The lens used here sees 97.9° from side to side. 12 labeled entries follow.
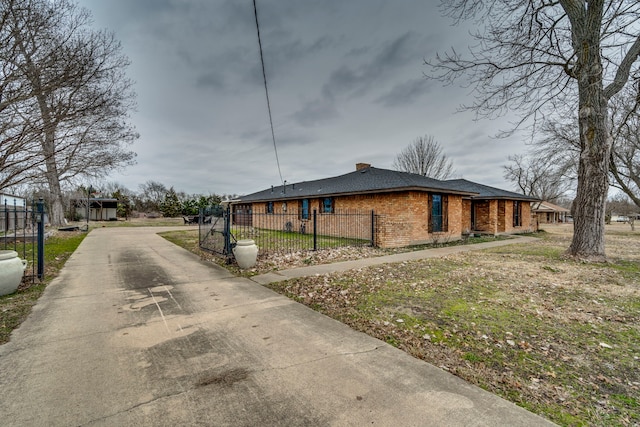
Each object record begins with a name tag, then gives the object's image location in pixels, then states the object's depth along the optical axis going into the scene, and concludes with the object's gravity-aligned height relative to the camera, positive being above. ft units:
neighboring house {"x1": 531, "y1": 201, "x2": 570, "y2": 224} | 157.09 -0.97
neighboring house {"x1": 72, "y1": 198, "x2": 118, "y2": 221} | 129.39 +1.85
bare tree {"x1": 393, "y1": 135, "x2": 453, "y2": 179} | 114.21 +22.45
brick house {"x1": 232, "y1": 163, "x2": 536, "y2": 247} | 41.50 +1.50
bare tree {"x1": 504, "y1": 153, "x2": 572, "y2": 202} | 123.13 +15.24
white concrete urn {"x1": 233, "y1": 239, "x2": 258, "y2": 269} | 25.67 -3.69
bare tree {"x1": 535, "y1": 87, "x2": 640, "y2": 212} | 66.03 +15.94
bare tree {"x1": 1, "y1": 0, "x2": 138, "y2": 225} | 20.56 +12.15
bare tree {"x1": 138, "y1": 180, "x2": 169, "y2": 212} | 176.29 +14.13
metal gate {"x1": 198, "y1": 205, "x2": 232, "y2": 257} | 29.32 -2.03
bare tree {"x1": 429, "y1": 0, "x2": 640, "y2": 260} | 28.78 +15.49
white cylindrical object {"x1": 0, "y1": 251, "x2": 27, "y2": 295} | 17.25 -3.60
